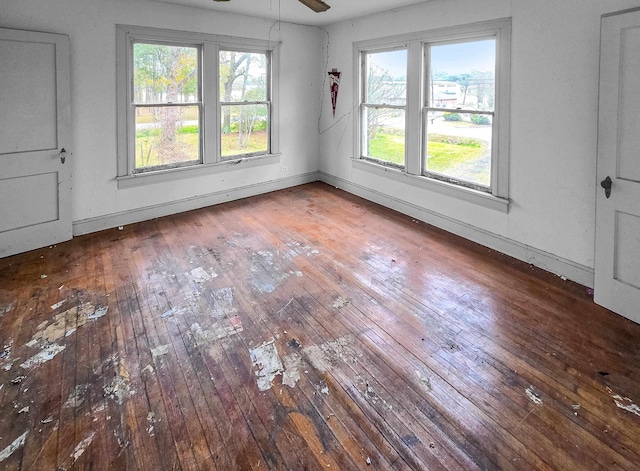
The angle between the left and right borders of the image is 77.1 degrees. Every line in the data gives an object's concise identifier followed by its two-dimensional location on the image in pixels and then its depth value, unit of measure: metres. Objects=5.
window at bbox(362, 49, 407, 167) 5.34
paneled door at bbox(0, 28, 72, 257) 3.80
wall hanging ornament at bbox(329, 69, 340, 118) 6.31
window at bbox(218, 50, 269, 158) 5.63
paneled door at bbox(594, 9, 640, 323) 2.72
